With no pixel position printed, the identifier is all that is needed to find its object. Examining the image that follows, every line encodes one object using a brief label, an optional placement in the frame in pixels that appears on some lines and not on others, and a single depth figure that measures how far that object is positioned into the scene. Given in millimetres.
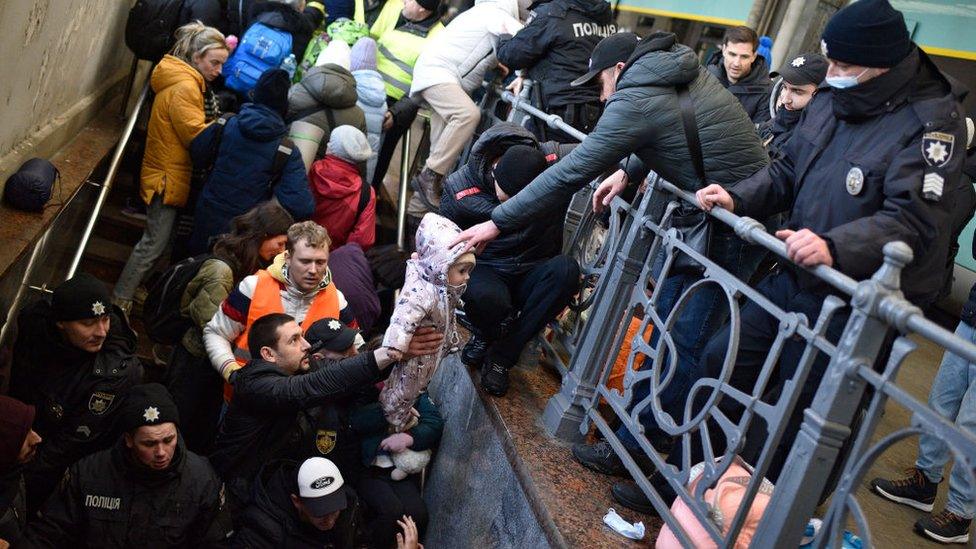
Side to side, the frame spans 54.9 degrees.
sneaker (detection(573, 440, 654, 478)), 4156
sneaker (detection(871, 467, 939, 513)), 4875
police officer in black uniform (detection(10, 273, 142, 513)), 4371
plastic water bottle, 7727
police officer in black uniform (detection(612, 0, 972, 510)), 3133
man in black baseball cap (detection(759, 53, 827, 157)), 5152
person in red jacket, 6676
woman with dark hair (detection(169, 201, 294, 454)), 5125
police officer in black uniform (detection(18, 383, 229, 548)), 3920
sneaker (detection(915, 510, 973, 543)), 4555
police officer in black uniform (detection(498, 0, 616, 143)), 6406
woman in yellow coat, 6410
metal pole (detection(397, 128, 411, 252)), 7473
